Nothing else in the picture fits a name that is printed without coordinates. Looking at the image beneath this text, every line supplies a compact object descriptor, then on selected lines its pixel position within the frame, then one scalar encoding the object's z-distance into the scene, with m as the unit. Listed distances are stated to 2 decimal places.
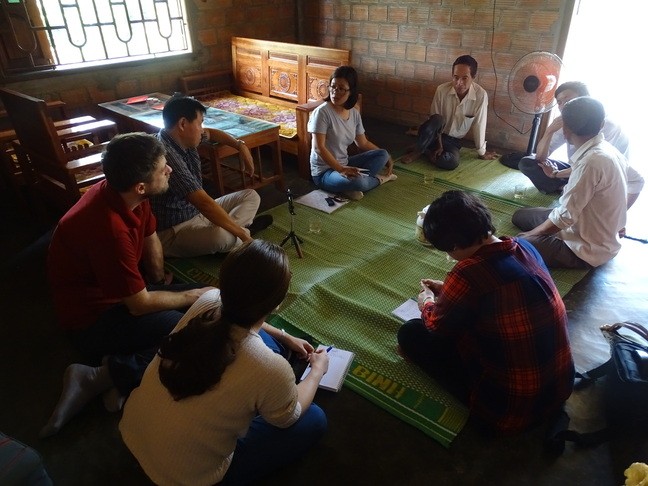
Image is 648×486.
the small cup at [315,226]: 3.12
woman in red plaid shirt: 1.42
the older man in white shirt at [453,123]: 4.04
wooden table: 3.35
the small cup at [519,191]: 3.53
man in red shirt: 1.72
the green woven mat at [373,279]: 1.89
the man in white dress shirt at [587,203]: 2.35
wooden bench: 3.96
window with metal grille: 3.88
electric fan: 3.41
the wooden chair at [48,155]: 2.83
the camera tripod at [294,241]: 2.79
